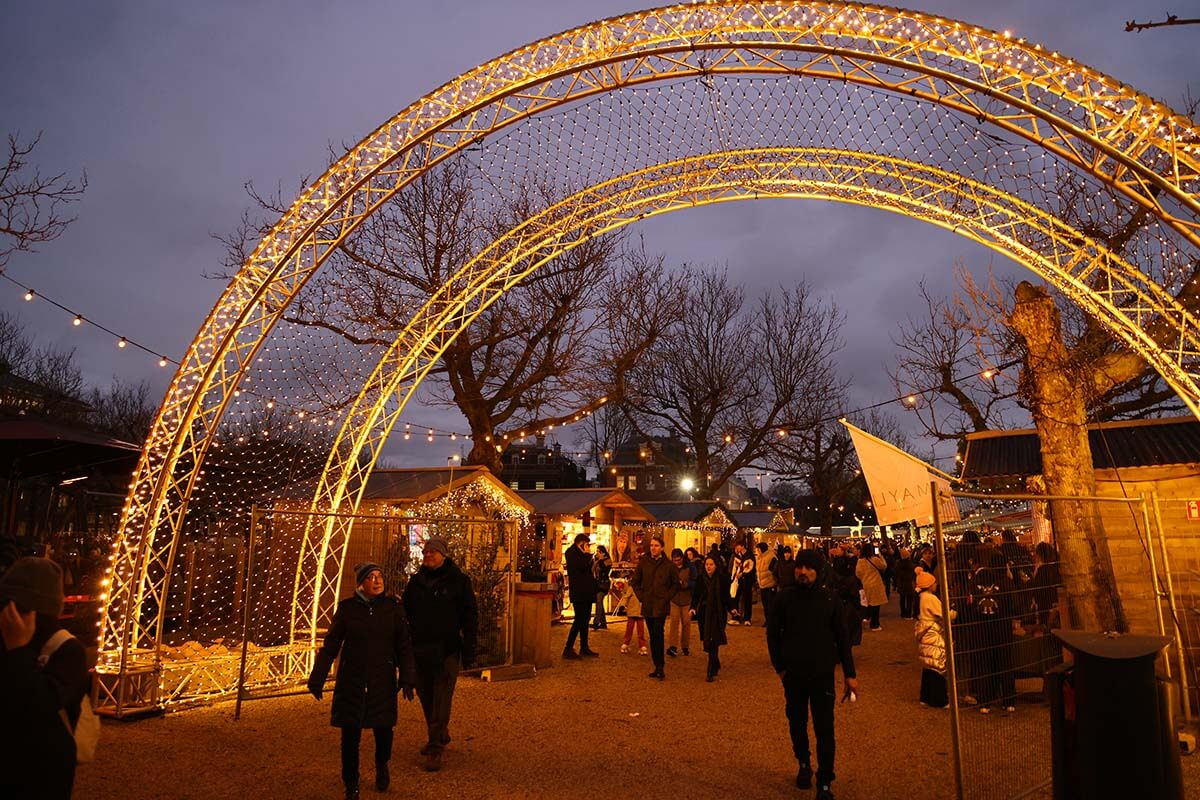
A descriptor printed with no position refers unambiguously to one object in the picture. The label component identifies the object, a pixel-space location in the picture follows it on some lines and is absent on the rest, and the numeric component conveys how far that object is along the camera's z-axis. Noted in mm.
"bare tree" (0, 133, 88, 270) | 8656
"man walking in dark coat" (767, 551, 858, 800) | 5820
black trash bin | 4672
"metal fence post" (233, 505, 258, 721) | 8125
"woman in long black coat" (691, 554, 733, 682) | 10953
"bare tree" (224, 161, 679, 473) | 19438
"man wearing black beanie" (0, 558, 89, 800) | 2758
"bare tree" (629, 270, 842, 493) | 32031
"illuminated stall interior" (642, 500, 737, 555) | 24891
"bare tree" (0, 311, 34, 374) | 31172
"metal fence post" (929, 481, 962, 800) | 5012
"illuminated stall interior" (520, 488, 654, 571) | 21609
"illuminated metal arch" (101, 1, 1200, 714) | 6582
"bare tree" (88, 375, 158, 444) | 37375
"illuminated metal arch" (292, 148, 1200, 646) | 9148
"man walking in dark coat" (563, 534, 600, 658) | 12688
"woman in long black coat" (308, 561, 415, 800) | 5426
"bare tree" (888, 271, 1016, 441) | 16375
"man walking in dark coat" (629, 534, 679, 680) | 11023
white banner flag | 8672
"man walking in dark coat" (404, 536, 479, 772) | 6480
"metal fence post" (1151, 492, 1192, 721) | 6727
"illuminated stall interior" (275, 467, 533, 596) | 16016
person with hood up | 15102
